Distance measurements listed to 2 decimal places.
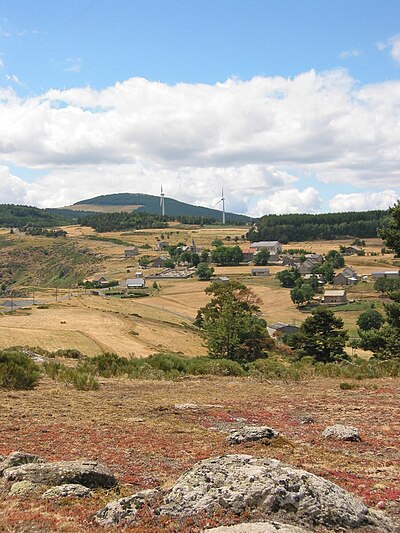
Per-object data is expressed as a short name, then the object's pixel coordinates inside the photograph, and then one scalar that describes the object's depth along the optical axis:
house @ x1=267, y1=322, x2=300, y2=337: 86.19
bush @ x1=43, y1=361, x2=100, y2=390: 18.88
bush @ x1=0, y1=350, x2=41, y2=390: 18.36
